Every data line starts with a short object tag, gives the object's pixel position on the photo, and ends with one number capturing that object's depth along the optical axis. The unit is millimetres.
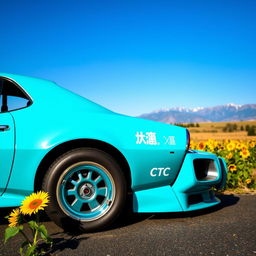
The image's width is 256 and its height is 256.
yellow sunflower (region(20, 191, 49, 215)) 1601
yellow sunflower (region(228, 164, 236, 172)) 4273
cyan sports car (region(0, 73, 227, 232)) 2125
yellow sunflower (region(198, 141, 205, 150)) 5656
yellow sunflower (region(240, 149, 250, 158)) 4711
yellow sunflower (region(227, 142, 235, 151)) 5029
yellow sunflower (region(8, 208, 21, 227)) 1593
